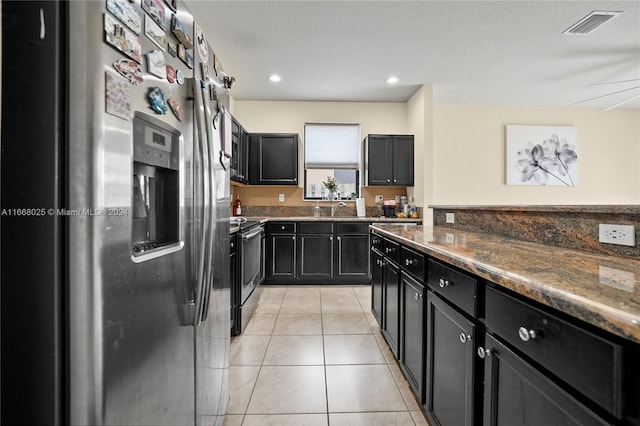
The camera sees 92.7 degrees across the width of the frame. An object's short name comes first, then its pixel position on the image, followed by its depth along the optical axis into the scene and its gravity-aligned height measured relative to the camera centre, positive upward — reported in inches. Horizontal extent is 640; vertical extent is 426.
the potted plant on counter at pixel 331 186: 190.1 +14.9
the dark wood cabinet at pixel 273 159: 179.5 +30.2
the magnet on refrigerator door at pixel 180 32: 39.2 +23.5
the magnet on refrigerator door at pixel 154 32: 33.6 +20.3
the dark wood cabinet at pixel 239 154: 147.2 +29.3
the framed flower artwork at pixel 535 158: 200.4 +34.2
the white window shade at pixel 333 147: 192.2 +39.7
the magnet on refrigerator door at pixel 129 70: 29.4 +14.0
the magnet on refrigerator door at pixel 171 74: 37.6 +17.0
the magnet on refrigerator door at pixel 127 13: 28.6 +19.3
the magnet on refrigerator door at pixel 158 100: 34.2 +12.6
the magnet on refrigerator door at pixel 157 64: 33.8 +16.7
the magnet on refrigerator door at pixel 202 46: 47.6 +26.4
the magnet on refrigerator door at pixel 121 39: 28.0 +16.6
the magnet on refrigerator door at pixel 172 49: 38.2 +20.5
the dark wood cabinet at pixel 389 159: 178.9 +29.9
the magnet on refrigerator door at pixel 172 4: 38.3 +26.4
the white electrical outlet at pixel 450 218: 97.7 -2.5
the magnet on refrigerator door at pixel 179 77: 39.7 +17.6
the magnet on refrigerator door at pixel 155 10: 33.6 +22.9
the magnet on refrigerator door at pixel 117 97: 28.0 +10.7
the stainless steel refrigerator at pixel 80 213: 25.6 -0.3
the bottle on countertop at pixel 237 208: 184.7 +1.1
